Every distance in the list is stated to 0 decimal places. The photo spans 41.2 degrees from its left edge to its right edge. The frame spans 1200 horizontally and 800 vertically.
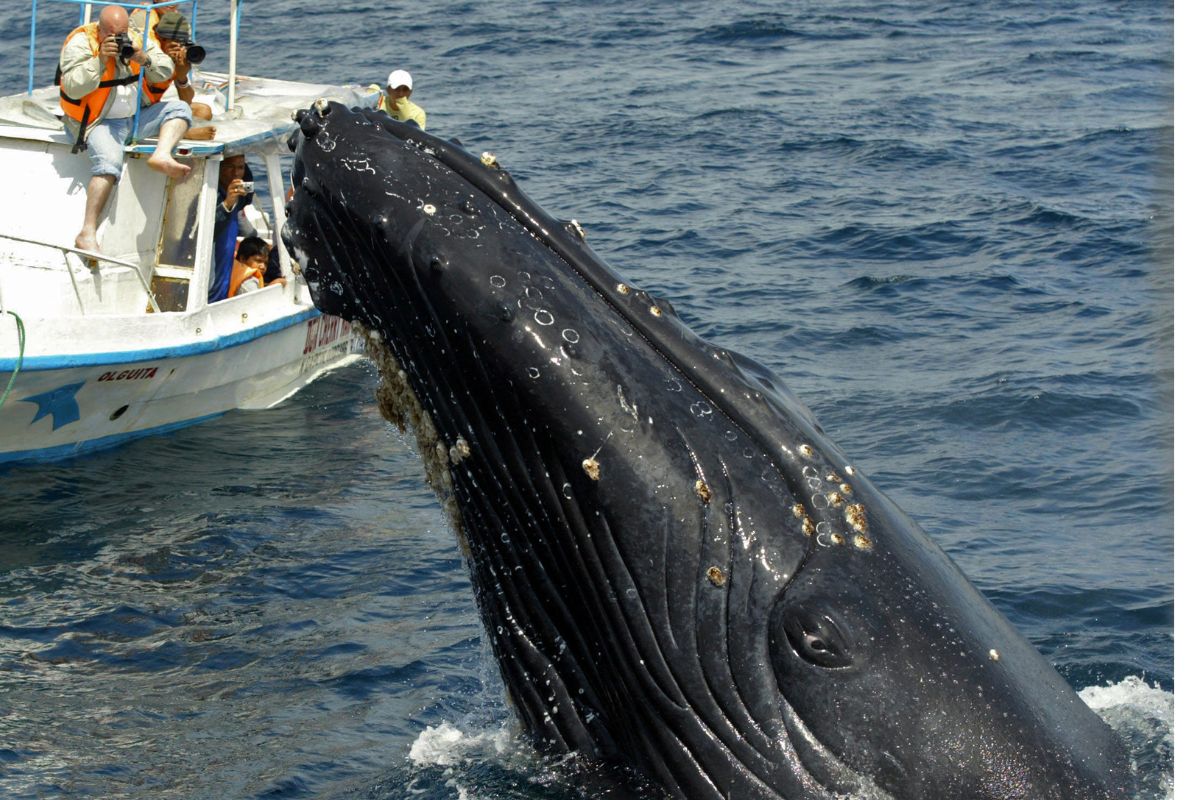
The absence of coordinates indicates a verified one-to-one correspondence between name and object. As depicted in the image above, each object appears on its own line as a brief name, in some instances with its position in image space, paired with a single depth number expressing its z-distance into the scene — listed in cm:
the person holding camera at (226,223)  1864
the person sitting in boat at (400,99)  1925
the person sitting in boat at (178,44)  1842
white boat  1625
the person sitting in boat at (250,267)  1919
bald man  1683
